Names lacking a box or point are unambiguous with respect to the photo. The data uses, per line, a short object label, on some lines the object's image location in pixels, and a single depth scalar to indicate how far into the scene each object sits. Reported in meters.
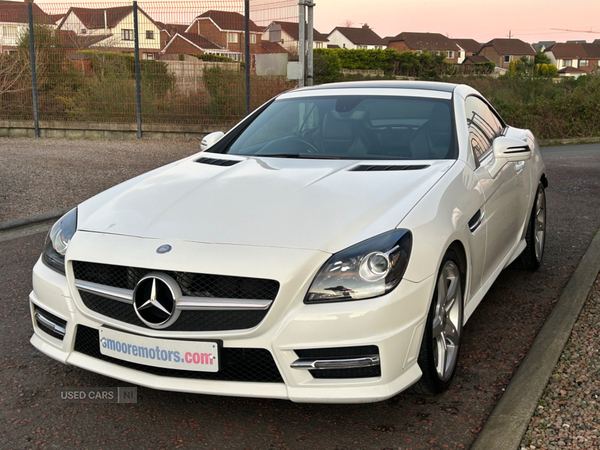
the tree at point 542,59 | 120.56
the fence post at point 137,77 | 14.40
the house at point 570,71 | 129.38
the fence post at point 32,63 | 14.88
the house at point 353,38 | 124.69
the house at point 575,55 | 134.00
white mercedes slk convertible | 2.69
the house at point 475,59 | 126.66
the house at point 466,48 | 132.88
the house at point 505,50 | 129.00
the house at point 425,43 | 122.81
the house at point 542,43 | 183.25
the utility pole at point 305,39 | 12.82
